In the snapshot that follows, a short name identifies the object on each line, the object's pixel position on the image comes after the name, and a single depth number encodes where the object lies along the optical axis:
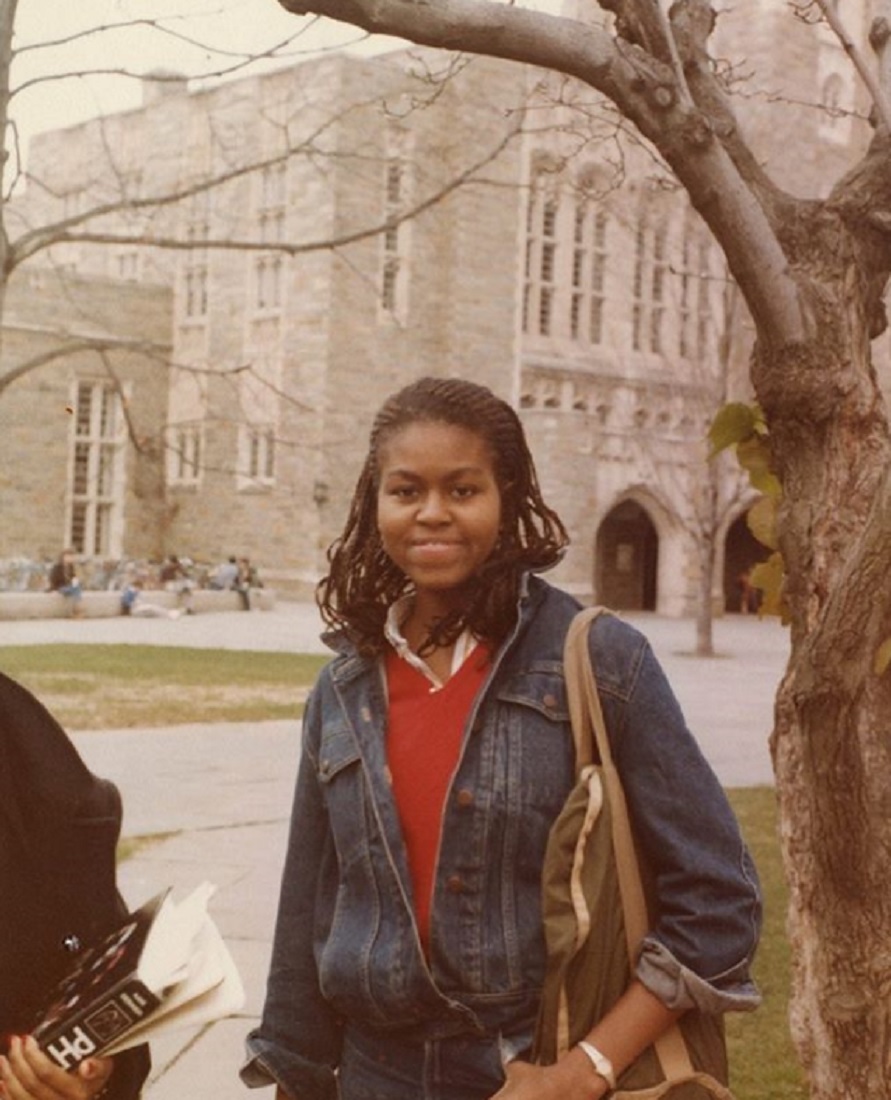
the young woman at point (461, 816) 1.81
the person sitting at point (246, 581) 30.12
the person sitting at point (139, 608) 27.64
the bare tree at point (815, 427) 2.88
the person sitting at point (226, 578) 30.42
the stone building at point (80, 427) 33.31
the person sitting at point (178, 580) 29.05
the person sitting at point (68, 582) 26.53
